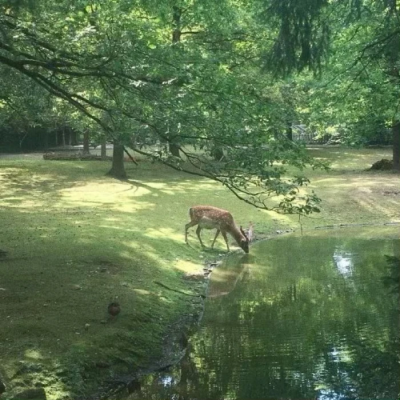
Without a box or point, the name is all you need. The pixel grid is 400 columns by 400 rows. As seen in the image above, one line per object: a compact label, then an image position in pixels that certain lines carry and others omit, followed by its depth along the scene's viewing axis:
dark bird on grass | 8.17
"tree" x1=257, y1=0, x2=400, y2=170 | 8.72
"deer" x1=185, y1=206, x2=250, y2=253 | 15.41
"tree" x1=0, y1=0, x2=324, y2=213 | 8.34
